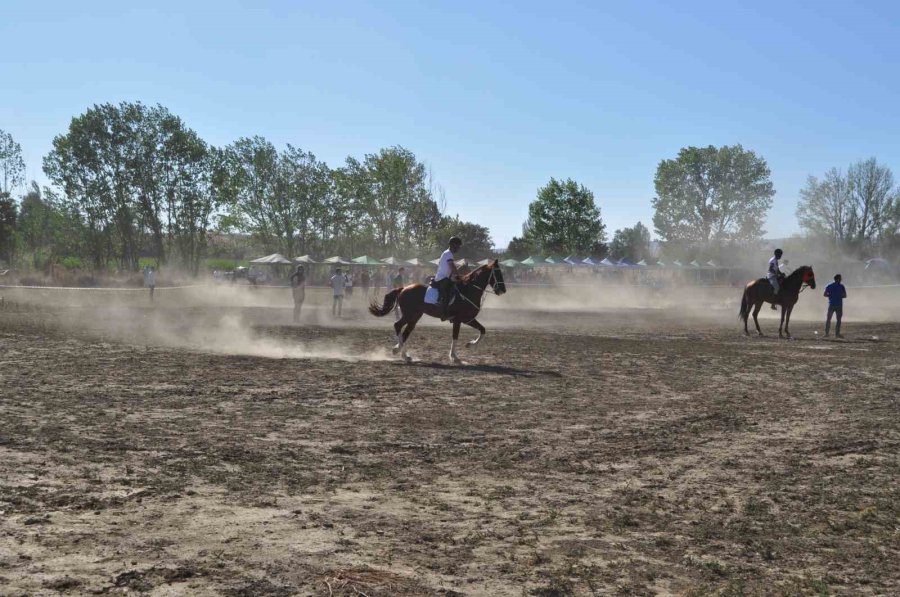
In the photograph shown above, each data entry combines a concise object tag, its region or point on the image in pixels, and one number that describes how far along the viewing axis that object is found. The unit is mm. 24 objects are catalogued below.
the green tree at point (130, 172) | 75375
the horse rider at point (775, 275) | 26812
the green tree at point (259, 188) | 87688
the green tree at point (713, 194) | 108062
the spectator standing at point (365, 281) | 51844
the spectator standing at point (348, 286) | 45750
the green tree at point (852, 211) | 103312
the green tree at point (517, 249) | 107056
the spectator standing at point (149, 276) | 43125
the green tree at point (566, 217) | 93625
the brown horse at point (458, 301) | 18016
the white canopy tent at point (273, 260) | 72500
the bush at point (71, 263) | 76781
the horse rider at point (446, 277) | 17672
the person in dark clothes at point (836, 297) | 26627
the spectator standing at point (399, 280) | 31950
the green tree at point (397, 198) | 89750
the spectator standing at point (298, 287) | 30188
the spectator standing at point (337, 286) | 33625
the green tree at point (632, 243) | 123188
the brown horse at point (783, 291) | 26562
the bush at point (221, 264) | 102438
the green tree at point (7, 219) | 63750
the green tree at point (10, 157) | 74938
